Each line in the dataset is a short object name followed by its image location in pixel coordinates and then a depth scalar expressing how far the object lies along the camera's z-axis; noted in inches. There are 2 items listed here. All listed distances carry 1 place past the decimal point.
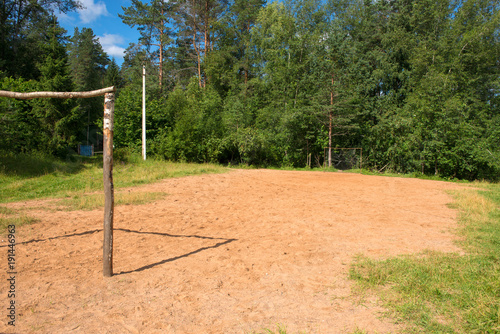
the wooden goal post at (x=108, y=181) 161.3
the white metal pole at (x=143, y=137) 740.0
